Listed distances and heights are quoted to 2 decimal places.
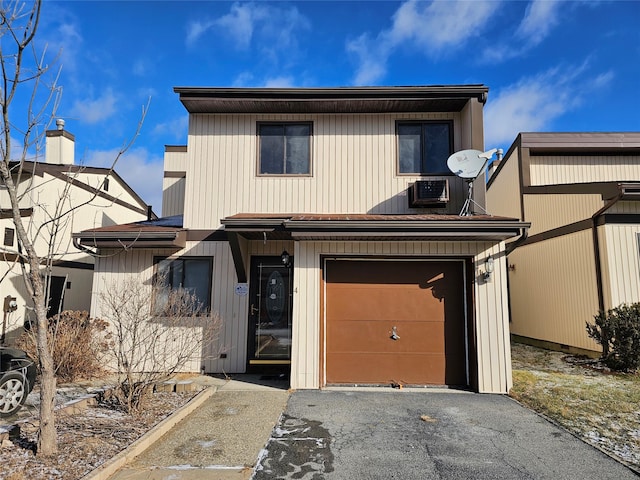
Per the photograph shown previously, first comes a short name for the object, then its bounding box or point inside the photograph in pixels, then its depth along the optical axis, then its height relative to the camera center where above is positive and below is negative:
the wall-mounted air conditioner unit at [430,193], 8.39 +2.13
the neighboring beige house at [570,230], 9.20 +1.65
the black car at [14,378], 5.27 -1.17
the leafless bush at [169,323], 7.99 -0.61
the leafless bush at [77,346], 7.15 -0.99
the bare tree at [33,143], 3.75 +1.47
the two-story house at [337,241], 7.19 +1.01
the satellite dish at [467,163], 8.02 +2.63
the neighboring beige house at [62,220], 10.56 +2.32
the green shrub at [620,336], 8.09 -0.86
